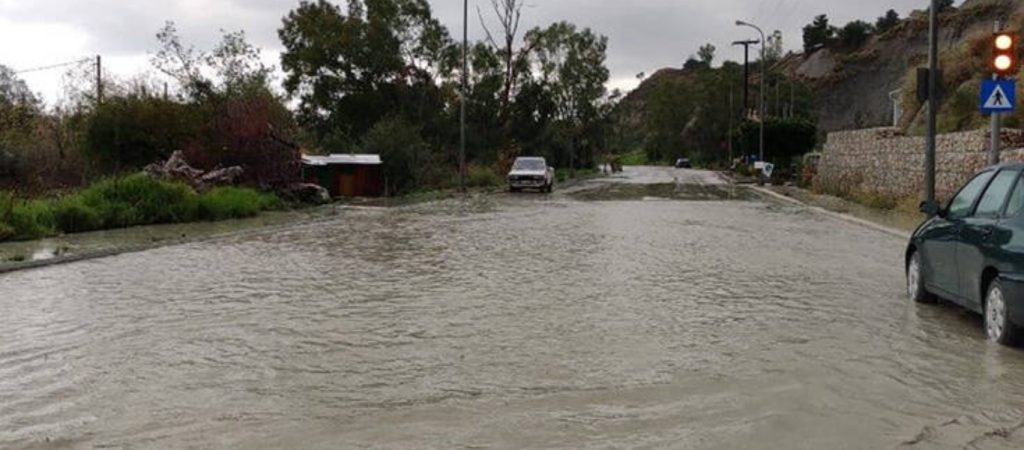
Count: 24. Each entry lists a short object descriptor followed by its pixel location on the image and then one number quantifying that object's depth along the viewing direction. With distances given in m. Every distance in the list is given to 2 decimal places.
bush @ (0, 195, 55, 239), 17.86
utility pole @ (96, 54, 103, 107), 32.29
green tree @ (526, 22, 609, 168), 81.00
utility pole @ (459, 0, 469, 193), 41.25
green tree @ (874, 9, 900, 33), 130.40
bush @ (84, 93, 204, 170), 30.25
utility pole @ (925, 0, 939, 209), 19.12
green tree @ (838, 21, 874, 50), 131.88
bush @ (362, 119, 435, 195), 37.00
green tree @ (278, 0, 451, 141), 54.59
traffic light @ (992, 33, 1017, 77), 14.98
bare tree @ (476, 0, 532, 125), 66.25
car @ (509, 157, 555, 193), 43.94
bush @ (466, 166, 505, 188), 47.12
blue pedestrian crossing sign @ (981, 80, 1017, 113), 15.55
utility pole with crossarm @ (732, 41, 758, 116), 69.19
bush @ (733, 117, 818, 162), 53.53
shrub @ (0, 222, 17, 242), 17.23
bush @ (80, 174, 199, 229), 21.08
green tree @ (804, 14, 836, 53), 140.62
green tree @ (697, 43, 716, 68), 166.50
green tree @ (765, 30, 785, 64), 123.84
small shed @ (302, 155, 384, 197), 33.78
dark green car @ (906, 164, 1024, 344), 7.72
